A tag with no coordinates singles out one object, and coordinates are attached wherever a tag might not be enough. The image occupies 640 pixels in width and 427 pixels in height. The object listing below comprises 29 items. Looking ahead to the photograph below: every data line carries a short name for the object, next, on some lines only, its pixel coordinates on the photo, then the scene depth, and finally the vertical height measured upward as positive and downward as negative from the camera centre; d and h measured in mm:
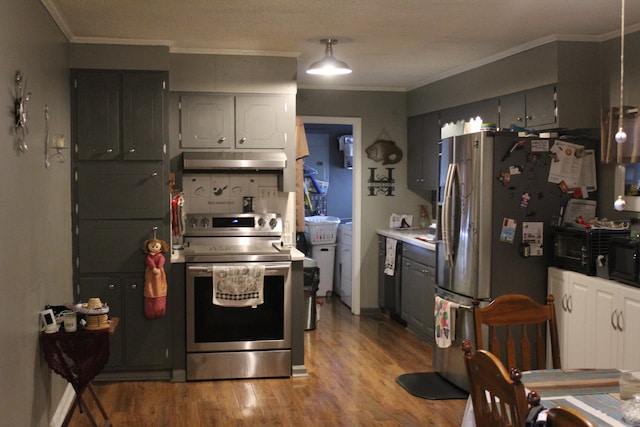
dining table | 2071 -692
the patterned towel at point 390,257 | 6598 -701
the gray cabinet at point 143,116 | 4785 +503
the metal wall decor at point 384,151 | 7047 +370
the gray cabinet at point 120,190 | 4754 -24
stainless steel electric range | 4848 -995
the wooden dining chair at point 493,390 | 1712 -553
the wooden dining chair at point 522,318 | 2811 -555
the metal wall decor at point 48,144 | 3666 +240
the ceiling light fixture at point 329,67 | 4461 +791
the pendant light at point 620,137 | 2814 +205
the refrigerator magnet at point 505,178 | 4367 +52
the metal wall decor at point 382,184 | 7090 +24
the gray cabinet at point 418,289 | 5824 -931
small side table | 3504 -881
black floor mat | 4516 -1391
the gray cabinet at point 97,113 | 4723 +514
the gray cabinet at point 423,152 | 6457 +346
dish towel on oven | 4781 -701
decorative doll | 4703 -649
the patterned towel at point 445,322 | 4578 -931
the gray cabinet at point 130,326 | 4777 -1003
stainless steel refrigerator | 4367 -180
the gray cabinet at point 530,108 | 4582 +557
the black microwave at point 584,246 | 4051 -366
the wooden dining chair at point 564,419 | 1426 -510
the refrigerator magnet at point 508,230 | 4383 -284
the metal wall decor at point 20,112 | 2959 +332
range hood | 5121 +201
